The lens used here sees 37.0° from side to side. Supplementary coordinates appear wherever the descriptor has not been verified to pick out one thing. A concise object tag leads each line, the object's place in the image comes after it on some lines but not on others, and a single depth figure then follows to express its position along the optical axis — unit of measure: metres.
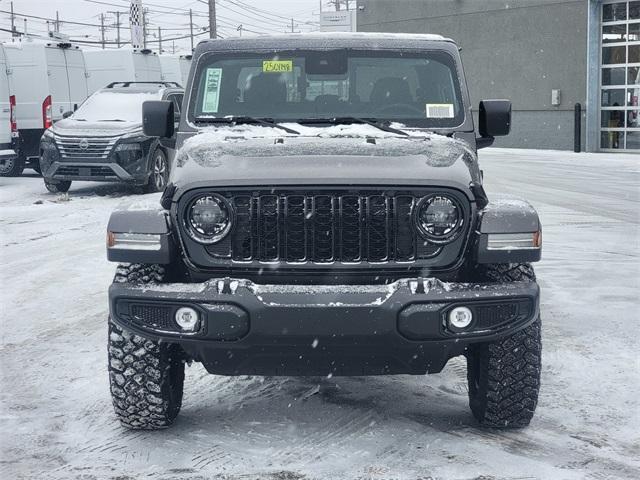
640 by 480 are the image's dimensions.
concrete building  29.56
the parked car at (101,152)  15.23
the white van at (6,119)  18.22
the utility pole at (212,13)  50.91
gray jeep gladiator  4.06
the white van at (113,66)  22.41
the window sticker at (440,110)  5.59
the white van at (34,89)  19.09
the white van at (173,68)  26.64
